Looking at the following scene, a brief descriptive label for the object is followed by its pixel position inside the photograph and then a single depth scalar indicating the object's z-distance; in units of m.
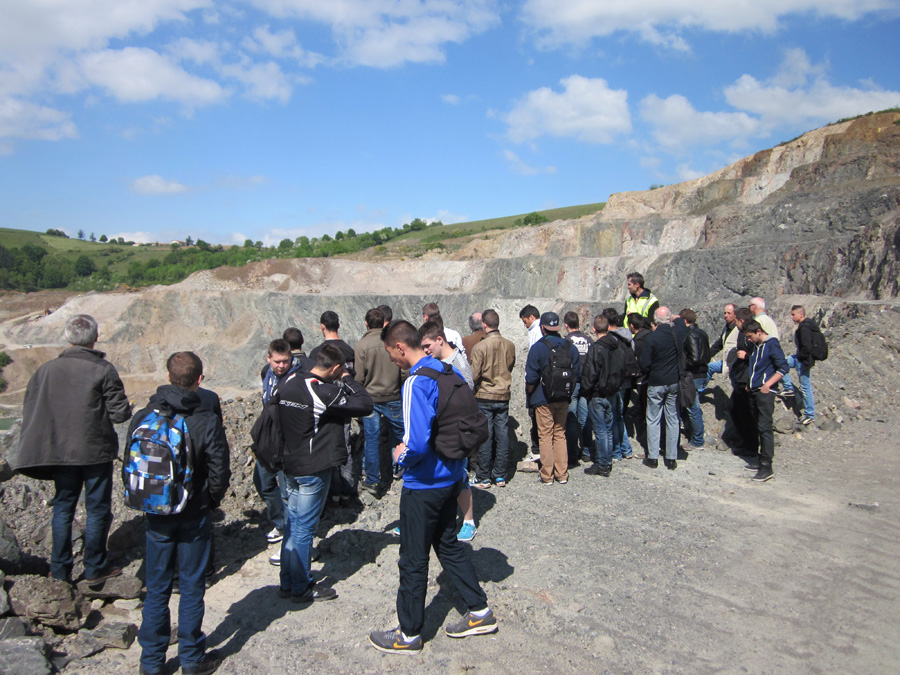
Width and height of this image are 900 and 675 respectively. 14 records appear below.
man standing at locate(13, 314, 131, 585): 4.18
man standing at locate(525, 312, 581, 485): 6.27
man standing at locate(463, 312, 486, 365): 6.67
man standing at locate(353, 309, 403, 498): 6.06
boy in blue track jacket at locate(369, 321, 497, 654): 3.39
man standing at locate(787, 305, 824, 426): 8.90
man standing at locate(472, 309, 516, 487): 6.21
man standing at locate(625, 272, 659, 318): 8.20
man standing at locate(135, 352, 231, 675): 3.39
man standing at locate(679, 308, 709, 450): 8.00
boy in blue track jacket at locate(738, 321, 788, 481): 6.84
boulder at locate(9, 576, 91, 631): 3.76
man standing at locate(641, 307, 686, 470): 7.06
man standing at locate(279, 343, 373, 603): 3.95
